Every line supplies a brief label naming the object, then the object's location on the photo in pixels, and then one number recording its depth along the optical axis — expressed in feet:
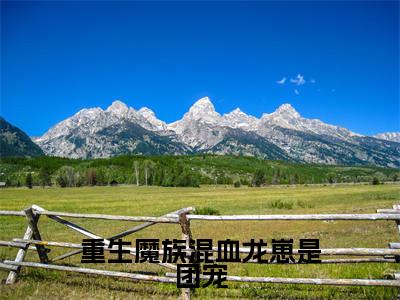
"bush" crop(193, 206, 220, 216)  118.63
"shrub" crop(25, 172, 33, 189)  519.15
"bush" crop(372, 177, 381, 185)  518.25
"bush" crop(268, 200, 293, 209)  155.43
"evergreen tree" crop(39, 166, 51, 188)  561.43
